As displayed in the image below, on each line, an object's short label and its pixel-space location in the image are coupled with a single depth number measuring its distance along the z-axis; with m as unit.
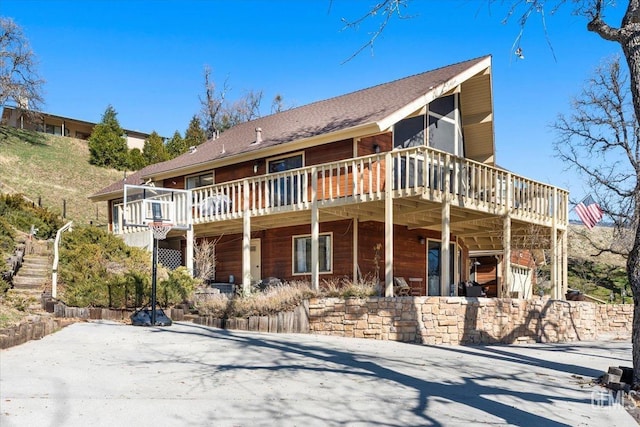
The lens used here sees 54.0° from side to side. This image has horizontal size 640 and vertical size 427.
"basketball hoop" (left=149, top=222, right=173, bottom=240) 16.16
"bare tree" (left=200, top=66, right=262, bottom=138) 54.84
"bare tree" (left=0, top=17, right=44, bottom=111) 43.56
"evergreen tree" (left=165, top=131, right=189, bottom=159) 45.47
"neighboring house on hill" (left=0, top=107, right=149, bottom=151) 50.94
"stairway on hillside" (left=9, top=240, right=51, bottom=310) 15.94
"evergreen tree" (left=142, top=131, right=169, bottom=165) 44.19
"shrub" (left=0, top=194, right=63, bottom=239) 24.45
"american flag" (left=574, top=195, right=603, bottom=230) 20.14
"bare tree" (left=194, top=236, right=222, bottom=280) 21.30
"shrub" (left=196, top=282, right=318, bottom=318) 15.29
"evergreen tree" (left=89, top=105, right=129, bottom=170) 45.47
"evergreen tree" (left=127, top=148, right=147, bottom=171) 45.25
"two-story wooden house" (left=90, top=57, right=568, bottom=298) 16.95
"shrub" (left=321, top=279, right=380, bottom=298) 14.98
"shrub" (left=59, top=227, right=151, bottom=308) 16.31
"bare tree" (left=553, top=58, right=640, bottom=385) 24.52
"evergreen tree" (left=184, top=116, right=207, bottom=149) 47.44
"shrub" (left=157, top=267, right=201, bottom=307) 17.11
